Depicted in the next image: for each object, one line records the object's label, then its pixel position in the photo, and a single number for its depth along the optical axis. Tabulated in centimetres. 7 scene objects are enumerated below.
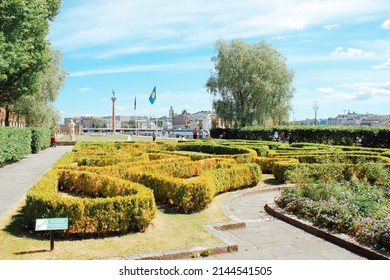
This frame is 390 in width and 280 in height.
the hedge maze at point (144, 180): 640
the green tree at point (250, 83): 3981
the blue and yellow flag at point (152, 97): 4584
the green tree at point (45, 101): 3409
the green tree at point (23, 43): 1619
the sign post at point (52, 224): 531
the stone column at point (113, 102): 6775
